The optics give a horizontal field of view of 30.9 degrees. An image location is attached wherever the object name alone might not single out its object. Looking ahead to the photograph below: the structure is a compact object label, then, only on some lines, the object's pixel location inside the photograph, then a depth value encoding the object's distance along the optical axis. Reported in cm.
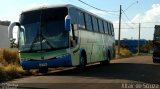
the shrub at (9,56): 1918
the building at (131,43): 8233
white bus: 1401
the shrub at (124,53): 4225
